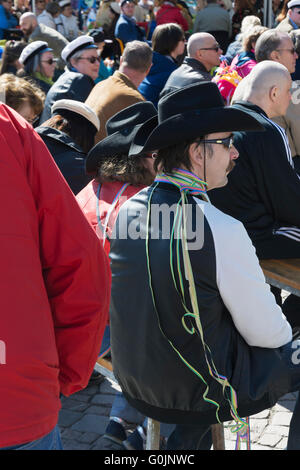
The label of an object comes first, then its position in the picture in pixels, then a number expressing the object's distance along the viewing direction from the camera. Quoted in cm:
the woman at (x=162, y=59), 1336
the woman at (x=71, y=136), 714
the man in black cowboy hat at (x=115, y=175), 556
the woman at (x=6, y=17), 2072
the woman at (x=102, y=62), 1581
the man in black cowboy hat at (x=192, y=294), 410
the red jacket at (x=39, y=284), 277
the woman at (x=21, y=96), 731
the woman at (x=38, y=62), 1284
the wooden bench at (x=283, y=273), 640
